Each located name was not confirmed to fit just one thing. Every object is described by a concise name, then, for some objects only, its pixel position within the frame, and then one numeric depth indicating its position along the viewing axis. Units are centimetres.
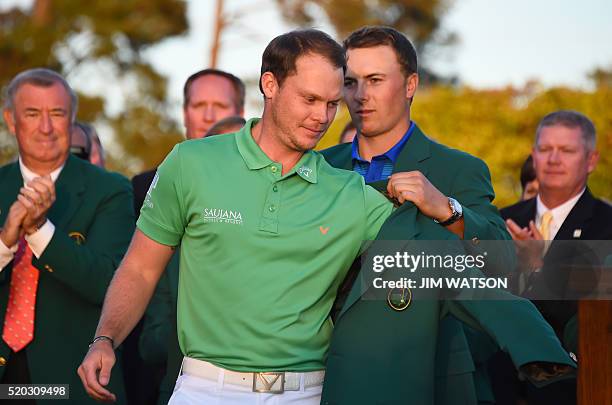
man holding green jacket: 799
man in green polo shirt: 786
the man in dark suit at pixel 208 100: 1537
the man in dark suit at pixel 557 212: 1174
